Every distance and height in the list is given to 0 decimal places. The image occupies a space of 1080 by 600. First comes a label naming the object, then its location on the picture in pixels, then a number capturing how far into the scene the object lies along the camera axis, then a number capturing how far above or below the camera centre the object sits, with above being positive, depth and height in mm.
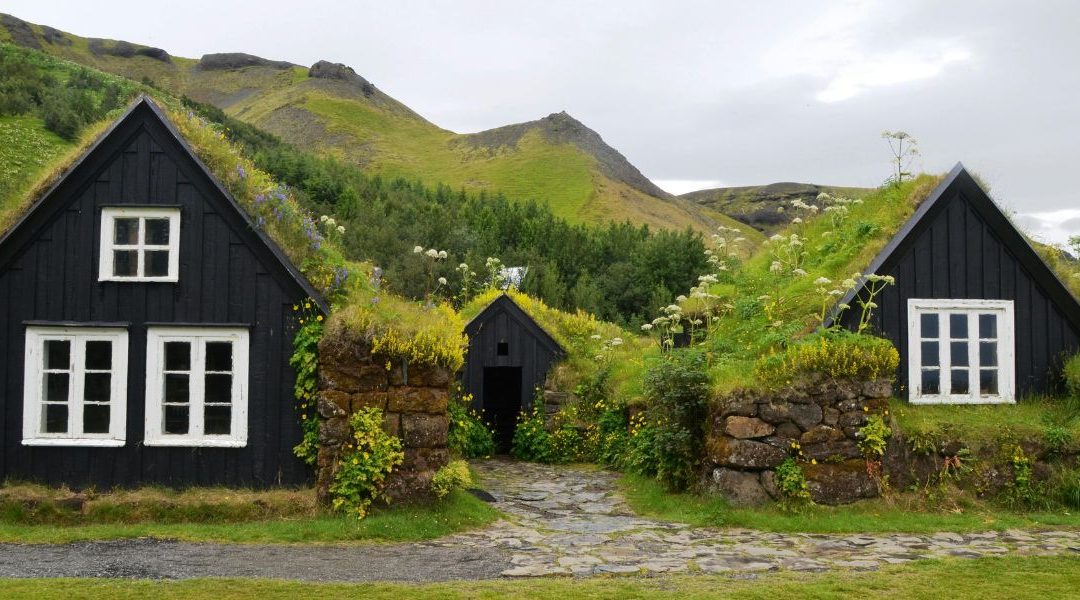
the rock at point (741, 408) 12562 -1046
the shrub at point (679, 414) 13570 -1259
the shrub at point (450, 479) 11984 -2021
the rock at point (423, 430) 11875 -1325
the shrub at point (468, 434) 17750 -2197
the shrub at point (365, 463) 11562 -1731
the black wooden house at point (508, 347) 20797 -342
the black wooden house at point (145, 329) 12172 +17
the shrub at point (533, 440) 19656 -2418
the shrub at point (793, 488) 12273 -2131
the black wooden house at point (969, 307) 14203 +467
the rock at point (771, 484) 12430 -2113
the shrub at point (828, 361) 12547 -382
